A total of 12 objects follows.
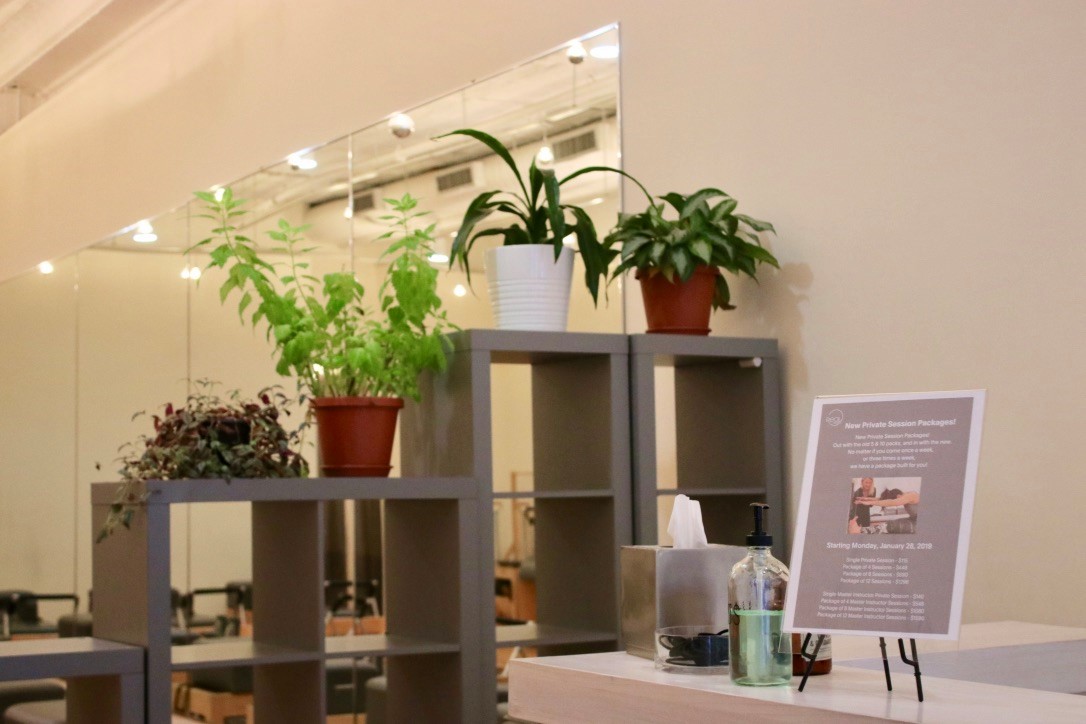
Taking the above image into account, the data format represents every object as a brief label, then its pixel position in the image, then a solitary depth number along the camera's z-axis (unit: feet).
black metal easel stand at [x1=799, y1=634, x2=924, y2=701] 4.97
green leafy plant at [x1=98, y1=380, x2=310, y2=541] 10.38
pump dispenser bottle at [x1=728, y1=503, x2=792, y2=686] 5.33
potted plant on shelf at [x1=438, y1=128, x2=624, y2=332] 11.91
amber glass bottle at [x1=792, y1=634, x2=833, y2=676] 5.65
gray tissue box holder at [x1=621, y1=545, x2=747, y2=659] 6.04
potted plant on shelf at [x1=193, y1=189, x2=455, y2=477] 11.39
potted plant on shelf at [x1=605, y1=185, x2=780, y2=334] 12.34
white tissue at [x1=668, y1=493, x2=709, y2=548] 6.31
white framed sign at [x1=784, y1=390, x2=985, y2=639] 4.84
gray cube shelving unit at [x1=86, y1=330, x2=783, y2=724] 10.74
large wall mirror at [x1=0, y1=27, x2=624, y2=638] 15.03
